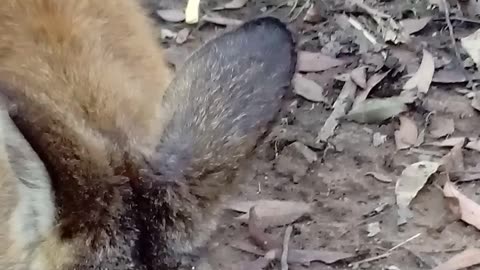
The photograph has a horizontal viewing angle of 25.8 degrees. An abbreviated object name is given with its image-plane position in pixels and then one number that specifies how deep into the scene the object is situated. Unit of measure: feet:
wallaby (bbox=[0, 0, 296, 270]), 5.72
